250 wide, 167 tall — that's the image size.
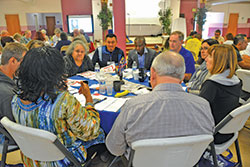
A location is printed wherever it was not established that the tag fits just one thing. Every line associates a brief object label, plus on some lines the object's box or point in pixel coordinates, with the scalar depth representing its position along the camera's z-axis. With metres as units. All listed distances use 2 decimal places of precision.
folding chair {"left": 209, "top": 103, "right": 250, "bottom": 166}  1.41
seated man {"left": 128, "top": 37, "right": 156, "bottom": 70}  3.60
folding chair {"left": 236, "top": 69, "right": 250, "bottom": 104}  2.57
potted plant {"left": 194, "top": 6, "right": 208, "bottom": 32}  10.52
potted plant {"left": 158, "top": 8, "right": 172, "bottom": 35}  10.64
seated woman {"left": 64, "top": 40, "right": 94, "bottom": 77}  3.13
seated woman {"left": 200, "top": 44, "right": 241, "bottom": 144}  1.66
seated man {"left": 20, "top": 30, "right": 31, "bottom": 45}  7.18
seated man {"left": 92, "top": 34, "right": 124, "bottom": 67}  3.80
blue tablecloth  1.72
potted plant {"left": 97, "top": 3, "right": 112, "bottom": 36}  10.01
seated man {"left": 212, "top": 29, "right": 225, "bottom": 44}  7.51
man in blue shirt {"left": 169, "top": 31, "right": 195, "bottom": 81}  3.33
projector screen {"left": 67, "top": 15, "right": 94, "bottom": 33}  11.12
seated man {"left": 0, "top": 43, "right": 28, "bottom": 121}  1.94
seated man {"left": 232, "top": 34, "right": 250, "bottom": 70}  3.42
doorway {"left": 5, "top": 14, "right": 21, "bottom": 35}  11.62
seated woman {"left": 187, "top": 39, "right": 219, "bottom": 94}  2.38
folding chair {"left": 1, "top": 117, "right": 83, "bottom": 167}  1.07
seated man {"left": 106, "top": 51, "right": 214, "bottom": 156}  1.05
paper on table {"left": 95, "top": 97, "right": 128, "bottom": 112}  1.76
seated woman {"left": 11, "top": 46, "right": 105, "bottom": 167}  1.17
